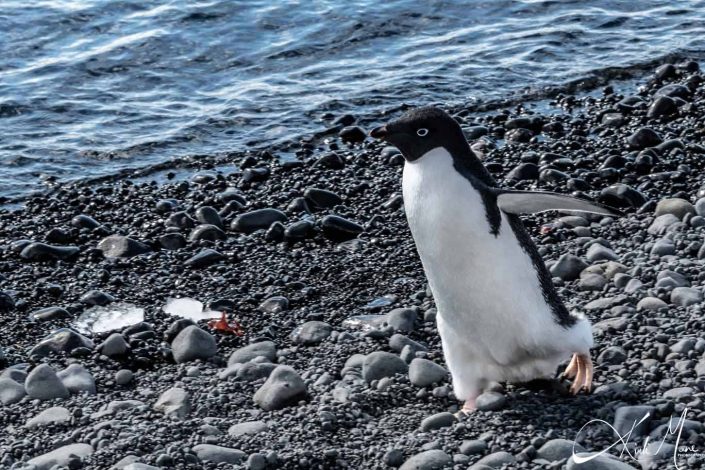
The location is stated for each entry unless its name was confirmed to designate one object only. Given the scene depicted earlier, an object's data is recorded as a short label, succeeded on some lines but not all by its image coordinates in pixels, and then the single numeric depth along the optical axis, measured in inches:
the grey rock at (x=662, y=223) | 614.2
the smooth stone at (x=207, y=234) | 690.2
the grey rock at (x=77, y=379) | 498.9
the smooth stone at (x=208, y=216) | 712.4
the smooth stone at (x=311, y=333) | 539.2
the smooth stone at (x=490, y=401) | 435.8
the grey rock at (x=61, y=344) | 549.3
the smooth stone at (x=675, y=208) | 632.4
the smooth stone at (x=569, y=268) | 569.0
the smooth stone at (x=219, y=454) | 406.2
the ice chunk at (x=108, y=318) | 580.4
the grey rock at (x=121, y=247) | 677.3
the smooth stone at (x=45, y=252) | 679.7
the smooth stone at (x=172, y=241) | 684.7
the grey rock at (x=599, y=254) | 584.1
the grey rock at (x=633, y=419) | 401.1
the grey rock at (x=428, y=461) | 389.4
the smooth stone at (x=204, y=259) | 657.0
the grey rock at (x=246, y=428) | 430.3
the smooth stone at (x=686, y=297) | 503.5
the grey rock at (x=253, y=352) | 516.7
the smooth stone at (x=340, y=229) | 681.0
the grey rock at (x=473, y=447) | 399.2
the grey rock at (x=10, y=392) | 487.2
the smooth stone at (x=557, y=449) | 388.2
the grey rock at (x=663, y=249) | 577.9
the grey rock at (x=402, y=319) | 533.3
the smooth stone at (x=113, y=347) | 543.5
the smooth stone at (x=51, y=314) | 598.9
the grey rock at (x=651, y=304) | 504.7
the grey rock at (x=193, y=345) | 530.6
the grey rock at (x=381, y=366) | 476.4
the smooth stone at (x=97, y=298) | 614.2
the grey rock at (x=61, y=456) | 413.1
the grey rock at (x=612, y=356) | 465.7
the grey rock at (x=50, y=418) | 458.3
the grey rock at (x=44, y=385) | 488.1
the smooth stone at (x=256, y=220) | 700.7
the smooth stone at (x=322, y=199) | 730.8
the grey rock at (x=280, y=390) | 459.5
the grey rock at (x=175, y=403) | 458.9
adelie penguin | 444.1
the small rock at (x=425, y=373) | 471.2
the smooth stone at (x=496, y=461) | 384.8
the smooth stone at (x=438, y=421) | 426.3
